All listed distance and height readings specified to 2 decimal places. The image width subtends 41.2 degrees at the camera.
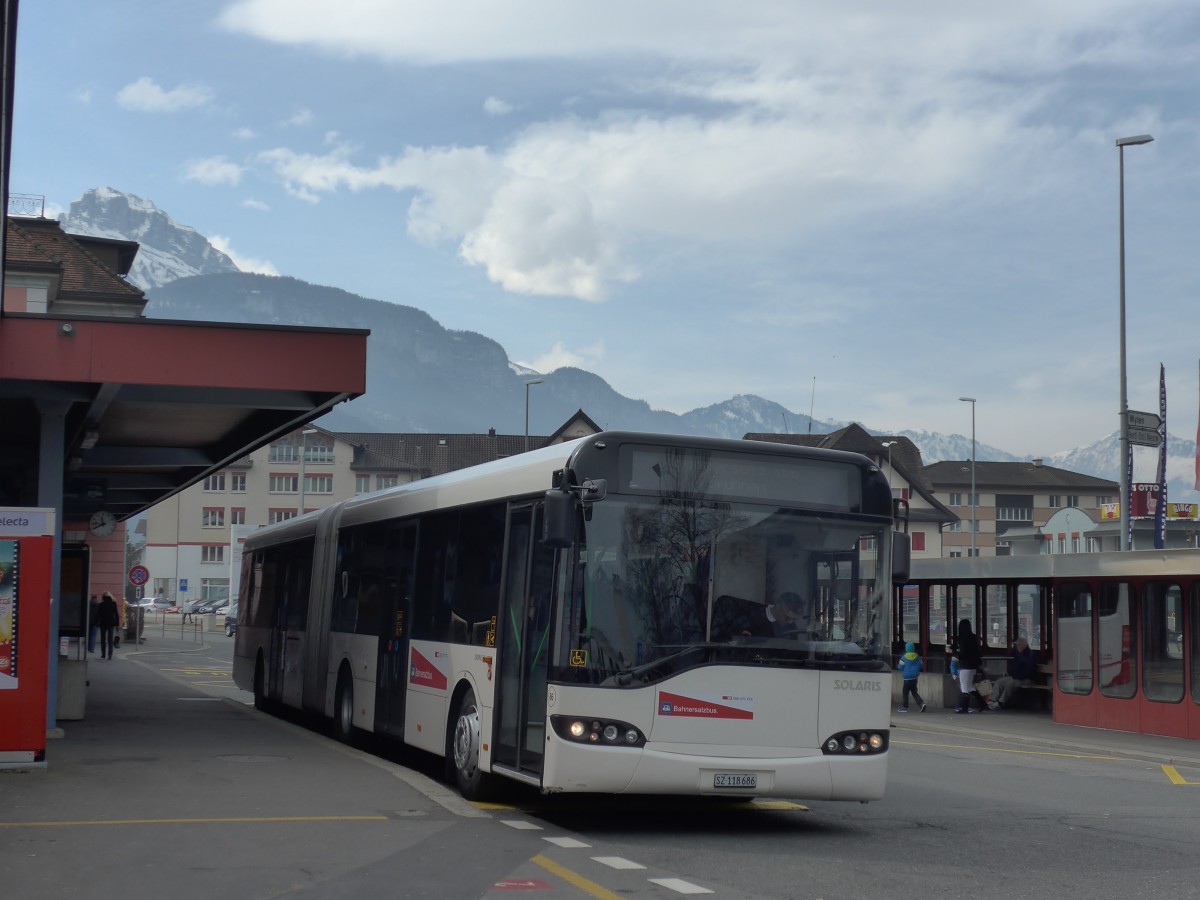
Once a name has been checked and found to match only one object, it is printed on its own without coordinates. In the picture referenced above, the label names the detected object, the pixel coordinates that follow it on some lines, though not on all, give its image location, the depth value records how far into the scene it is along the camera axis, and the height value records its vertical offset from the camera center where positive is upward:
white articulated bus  10.85 -0.23
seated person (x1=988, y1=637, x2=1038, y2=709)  28.99 -1.46
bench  29.52 -1.69
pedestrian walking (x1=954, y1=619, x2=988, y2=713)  28.36 -1.14
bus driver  11.23 -0.19
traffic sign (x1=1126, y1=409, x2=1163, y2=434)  27.33 +3.07
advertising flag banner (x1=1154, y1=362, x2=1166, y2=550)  28.52 +2.54
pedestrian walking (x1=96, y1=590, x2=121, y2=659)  41.97 -1.13
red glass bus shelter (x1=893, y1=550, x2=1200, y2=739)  22.69 -0.44
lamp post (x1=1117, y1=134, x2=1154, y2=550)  28.23 +2.95
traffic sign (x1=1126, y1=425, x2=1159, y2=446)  27.05 +2.78
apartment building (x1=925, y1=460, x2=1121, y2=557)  134.50 +8.79
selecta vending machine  13.55 -0.47
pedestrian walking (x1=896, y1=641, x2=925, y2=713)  29.54 -1.36
